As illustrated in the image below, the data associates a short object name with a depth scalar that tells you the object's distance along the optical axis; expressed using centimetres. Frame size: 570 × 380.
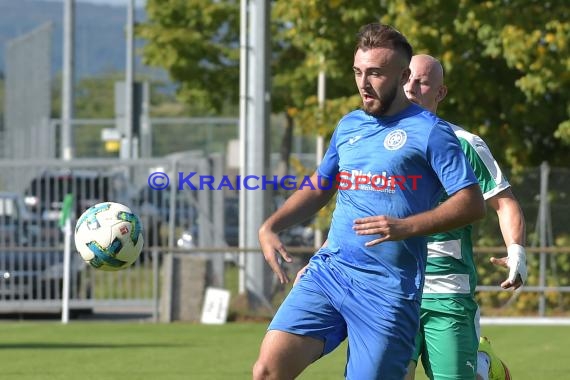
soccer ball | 1734
